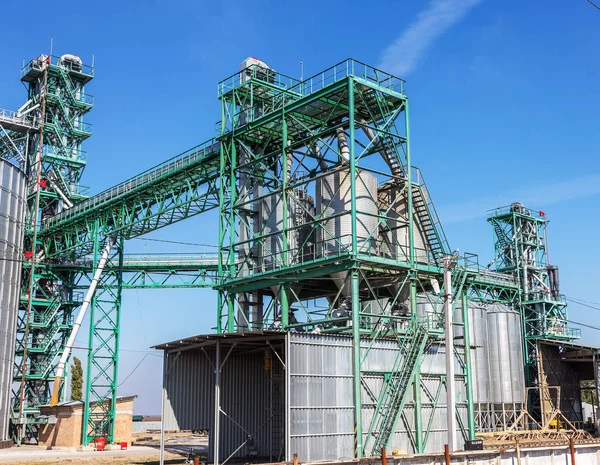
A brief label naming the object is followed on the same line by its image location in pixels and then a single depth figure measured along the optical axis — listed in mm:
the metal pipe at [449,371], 26062
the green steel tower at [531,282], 64562
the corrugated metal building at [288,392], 27734
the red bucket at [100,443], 46156
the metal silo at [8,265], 46031
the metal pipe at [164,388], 31547
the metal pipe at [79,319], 49812
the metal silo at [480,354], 58438
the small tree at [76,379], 74312
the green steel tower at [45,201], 54469
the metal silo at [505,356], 59906
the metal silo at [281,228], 35719
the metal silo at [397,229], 34594
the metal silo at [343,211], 32812
